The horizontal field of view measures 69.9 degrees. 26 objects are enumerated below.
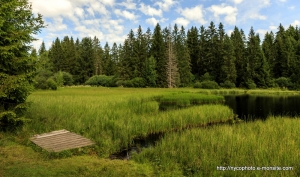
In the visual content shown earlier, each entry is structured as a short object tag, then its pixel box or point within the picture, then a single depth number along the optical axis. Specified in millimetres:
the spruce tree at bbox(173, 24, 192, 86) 56531
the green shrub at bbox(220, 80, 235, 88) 52425
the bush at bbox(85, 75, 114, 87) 56281
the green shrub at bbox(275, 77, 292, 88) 51375
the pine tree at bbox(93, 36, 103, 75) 73075
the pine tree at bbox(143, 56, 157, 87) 51750
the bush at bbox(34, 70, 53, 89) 35769
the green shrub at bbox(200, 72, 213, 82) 56938
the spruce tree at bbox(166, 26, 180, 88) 52531
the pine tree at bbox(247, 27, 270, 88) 54250
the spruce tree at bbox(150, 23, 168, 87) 53750
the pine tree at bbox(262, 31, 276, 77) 59400
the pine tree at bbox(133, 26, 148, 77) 55312
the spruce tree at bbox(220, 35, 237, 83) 54781
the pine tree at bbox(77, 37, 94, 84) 69112
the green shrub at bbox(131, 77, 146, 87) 50250
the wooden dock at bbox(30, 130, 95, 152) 7641
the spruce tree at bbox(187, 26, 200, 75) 66931
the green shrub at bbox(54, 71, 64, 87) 43038
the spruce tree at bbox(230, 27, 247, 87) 56938
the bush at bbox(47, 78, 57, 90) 34719
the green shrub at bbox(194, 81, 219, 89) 49062
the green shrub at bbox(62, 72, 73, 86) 56812
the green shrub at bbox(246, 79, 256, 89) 52062
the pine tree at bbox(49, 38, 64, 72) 69562
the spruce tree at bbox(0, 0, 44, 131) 8266
